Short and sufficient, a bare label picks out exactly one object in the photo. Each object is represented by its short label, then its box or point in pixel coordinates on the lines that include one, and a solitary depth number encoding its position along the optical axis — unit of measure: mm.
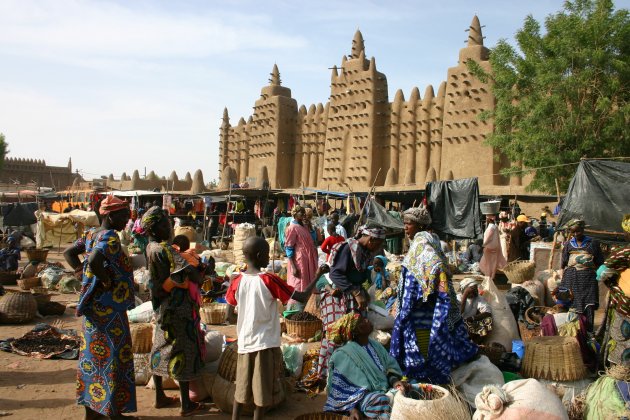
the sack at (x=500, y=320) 5570
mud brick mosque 25109
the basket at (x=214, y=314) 7539
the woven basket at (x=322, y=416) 3803
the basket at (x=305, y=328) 6363
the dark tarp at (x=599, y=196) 8234
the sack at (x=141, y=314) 6262
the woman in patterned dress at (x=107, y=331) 3930
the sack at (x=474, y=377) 4129
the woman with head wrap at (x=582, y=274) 5582
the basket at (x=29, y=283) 10016
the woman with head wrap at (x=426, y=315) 3896
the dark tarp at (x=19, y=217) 17859
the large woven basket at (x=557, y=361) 4590
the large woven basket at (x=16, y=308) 7305
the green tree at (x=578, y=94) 14797
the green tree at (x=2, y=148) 47097
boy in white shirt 3662
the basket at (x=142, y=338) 5242
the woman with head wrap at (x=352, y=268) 4551
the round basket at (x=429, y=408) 3453
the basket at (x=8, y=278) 10852
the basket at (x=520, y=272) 10016
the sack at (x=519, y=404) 3352
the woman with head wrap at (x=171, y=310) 4125
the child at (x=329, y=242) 8266
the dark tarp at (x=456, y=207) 11320
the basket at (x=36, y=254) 12000
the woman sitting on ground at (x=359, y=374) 3791
